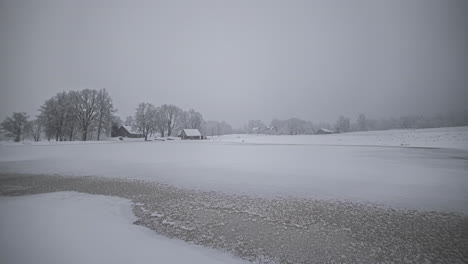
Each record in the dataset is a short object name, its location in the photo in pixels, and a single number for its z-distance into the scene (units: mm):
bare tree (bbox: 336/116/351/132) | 121438
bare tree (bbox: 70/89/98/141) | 52969
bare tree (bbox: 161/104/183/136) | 86900
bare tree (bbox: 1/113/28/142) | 54281
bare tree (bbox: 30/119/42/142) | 62075
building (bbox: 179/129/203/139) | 84375
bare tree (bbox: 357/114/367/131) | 122981
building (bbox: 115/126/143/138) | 78812
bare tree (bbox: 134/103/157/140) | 75188
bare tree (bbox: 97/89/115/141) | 56438
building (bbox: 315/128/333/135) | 116925
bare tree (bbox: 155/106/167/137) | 80181
